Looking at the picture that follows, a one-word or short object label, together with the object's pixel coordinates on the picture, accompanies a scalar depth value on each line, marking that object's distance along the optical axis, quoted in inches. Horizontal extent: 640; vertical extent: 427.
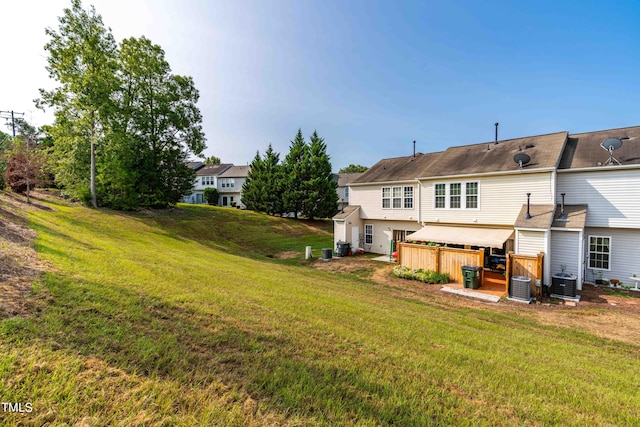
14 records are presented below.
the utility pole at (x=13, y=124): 1464.6
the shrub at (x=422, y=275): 557.8
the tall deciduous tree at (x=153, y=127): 1054.4
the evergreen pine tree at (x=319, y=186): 1466.5
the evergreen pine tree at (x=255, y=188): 1580.7
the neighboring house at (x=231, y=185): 1990.7
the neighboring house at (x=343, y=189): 1971.0
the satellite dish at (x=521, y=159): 575.8
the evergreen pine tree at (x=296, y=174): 1472.7
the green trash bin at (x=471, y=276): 508.4
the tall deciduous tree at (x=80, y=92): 898.1
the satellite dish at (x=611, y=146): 518.9
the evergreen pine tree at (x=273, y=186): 1528.1
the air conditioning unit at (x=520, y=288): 449.1
